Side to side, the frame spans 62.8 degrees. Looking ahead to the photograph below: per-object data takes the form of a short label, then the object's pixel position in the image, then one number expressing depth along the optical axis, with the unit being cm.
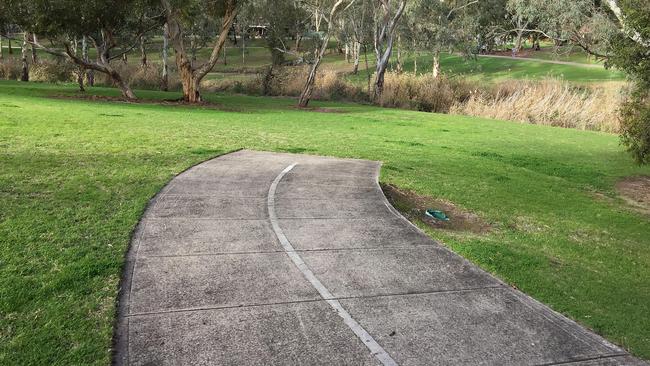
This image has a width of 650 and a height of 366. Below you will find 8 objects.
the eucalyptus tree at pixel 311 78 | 2819
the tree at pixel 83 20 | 2266
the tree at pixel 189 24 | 2595
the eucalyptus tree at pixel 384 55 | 3359
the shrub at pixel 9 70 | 3981
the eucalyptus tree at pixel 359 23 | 5219
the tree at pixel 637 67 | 1103
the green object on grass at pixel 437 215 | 895
